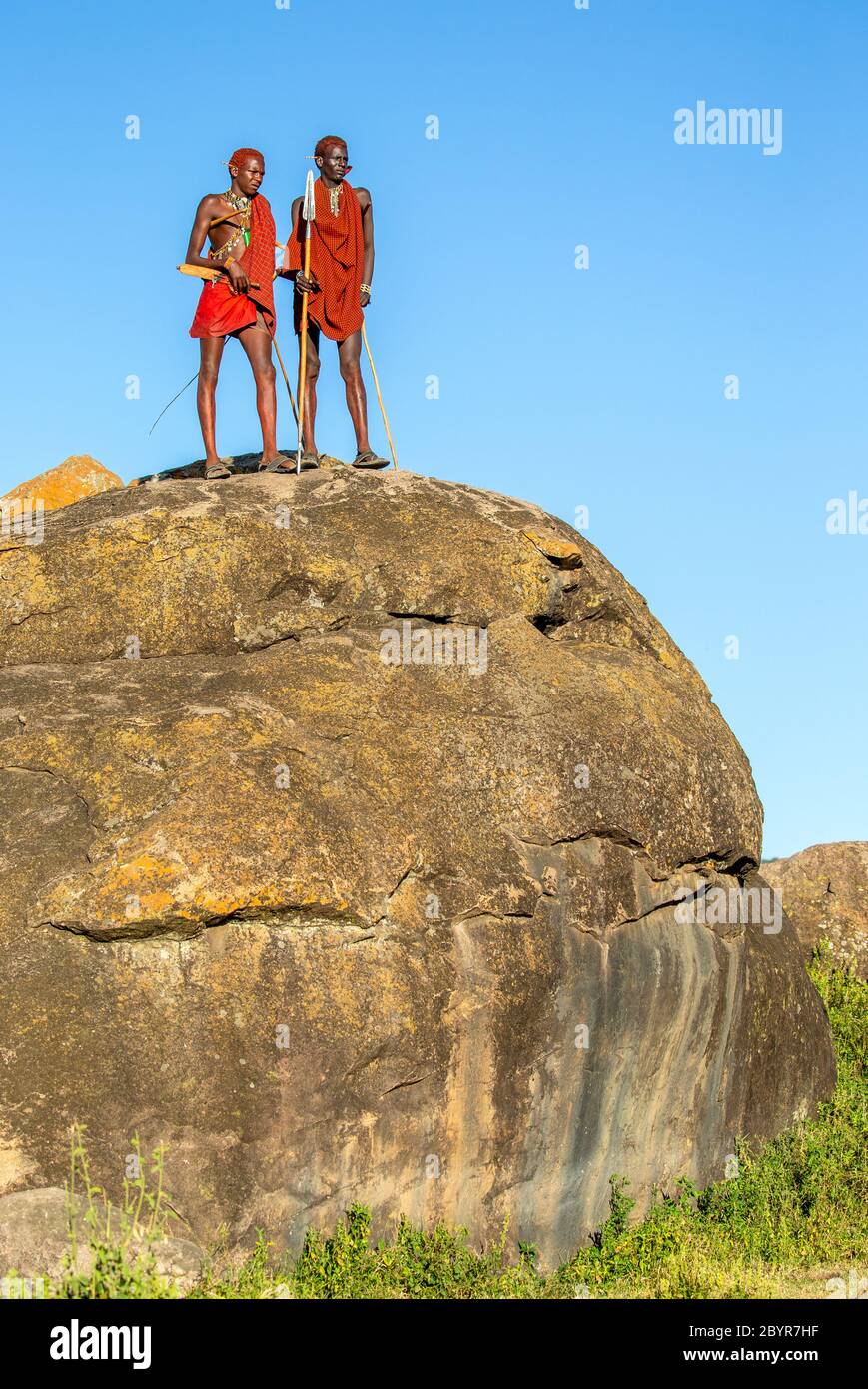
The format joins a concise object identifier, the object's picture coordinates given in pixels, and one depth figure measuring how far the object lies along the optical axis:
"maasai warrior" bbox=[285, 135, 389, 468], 12.30
